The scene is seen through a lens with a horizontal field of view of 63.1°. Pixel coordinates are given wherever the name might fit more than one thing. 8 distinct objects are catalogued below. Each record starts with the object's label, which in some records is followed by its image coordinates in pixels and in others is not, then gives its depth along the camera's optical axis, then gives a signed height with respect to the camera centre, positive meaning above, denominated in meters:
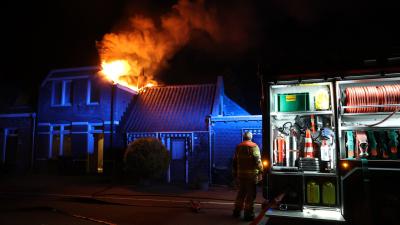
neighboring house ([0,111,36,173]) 19.91 +0.05
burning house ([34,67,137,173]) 18.36 +1.27
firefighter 7.35 -0.64
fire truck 5.54 -0.04
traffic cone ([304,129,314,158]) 6.62 -0.05
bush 13.88 -0.74
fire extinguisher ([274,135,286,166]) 6.75 -0.13
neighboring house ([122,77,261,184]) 16.09 +0.85
